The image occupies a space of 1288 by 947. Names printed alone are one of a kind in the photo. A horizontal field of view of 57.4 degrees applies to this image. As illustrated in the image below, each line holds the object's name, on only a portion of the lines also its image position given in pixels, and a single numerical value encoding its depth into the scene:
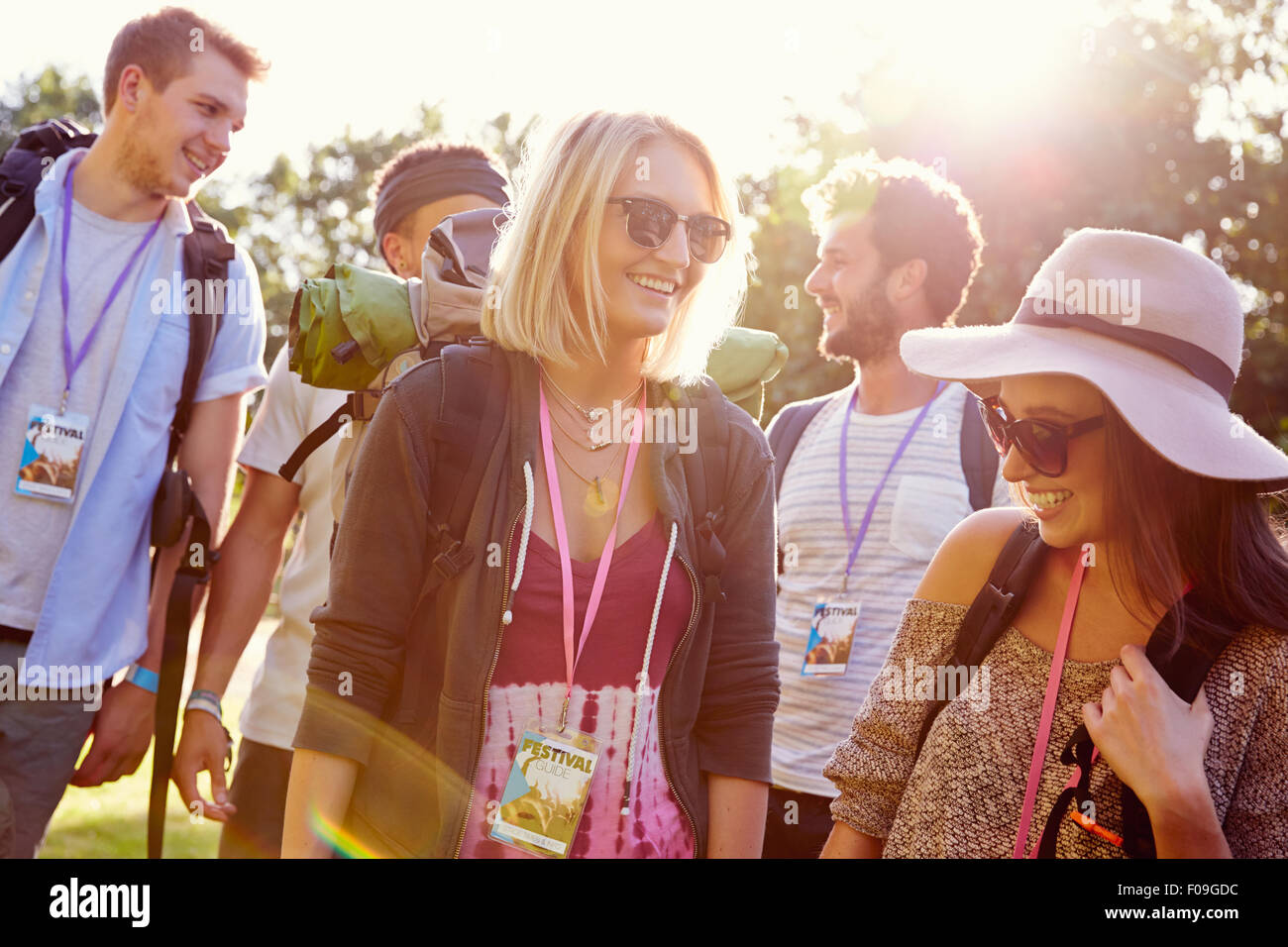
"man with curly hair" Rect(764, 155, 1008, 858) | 3.92
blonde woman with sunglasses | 2.24
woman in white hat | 2.00
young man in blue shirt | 3.38
